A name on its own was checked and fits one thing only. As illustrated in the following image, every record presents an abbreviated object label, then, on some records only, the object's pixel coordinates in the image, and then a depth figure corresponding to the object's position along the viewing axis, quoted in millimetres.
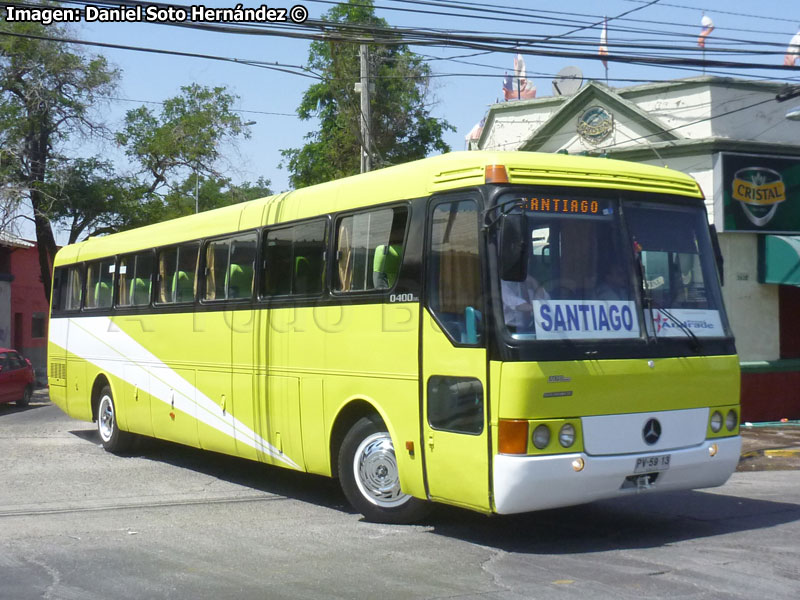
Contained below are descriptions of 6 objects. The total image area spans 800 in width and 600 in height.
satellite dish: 26781
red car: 24859
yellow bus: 7488
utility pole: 21522
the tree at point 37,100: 29641
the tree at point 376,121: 35750
